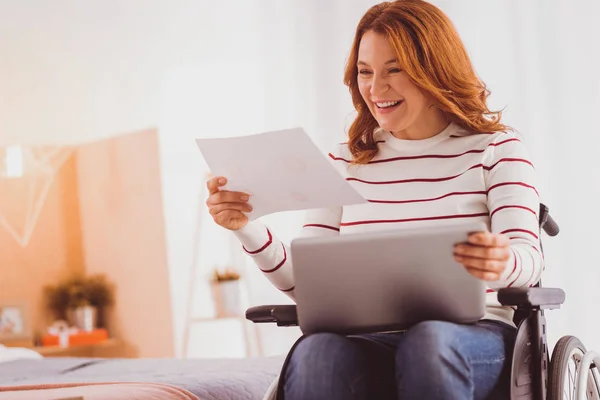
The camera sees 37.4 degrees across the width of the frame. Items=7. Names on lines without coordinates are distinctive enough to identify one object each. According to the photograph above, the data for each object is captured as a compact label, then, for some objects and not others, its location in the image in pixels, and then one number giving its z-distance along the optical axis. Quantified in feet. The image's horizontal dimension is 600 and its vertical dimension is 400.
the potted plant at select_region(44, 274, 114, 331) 13.84
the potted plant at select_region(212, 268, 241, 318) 13.32
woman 4.75
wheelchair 4.68
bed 5.85
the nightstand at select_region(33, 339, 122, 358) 13.08
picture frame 13.34
